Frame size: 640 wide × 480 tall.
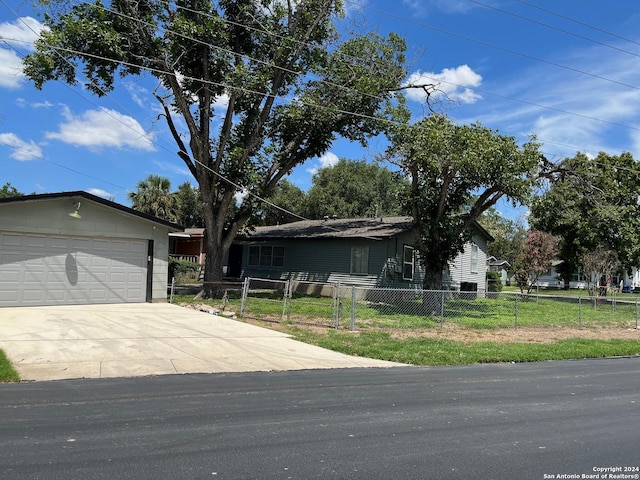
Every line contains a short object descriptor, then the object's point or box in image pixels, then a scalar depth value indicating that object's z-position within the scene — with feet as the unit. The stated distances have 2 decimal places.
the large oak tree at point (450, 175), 54.54
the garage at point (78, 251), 48.78
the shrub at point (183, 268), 91.93
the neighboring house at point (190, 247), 115.24
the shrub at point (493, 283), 114.56
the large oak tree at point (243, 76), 61.72
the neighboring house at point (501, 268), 186.73
